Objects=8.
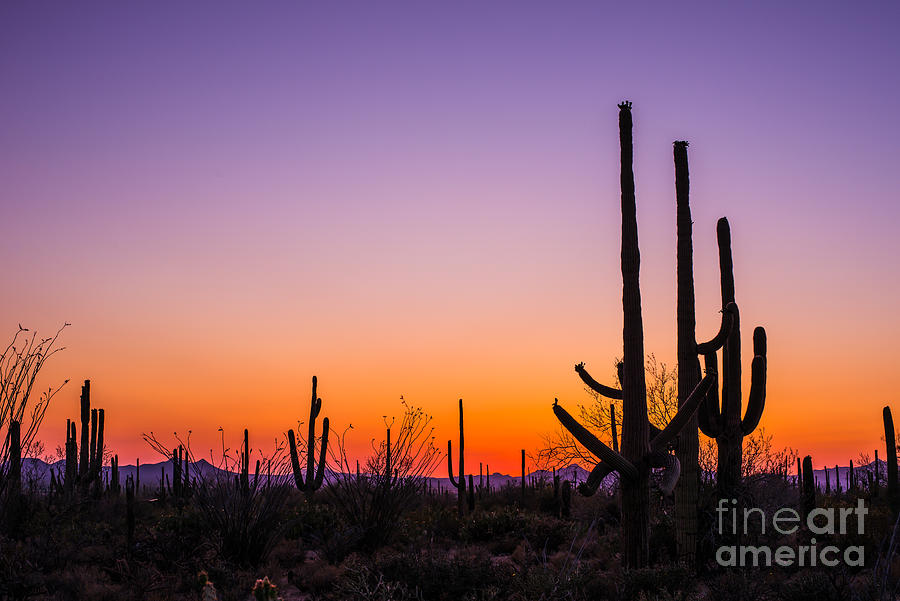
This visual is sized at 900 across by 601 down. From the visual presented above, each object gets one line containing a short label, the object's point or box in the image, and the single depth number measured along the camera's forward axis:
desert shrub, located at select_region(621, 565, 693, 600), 11.05
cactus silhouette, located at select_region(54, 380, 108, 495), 28.16
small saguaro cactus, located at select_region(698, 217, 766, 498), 14.39
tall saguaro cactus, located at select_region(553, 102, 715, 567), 11.65
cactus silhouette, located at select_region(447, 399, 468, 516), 28.33
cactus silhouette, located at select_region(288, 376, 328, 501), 27.88
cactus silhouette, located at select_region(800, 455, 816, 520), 18.69
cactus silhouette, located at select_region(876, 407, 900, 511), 26.09
